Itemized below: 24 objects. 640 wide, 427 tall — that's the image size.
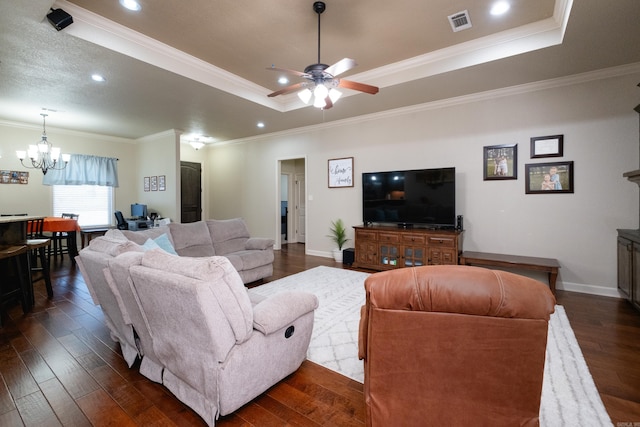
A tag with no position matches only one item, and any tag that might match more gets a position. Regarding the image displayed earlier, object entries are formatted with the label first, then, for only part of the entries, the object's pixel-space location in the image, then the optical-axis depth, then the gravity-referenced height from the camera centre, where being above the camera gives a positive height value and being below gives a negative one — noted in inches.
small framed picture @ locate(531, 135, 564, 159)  151.7 +32.2
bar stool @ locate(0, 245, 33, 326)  119.9 -33.4
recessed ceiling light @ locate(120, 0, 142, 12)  103.1 +73.7
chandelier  204.2 +39.3
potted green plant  223.9 -24.6
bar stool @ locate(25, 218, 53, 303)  134.6 -24.1
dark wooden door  305.6 +17.2
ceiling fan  105.8 +50.0
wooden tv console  166.1 -25.1
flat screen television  176.7 +6.0
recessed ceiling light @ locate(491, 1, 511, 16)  106.1 +74.7
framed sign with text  226.1 +27.6
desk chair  256.5 -13.2
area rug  65.8 -46.4
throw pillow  117.5 -14.8
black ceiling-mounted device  99.8 +66.2
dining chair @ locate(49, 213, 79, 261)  226.0 -23.3
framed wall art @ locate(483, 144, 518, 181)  163.2 +25.7
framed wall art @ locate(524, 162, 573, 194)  150.3 +15.2
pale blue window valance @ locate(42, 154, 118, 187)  254.2 +32.4
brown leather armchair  42.0 -21.3
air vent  112.0 +74.6
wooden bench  138.7 -28.3
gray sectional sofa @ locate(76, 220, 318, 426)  58.9 -27.4
